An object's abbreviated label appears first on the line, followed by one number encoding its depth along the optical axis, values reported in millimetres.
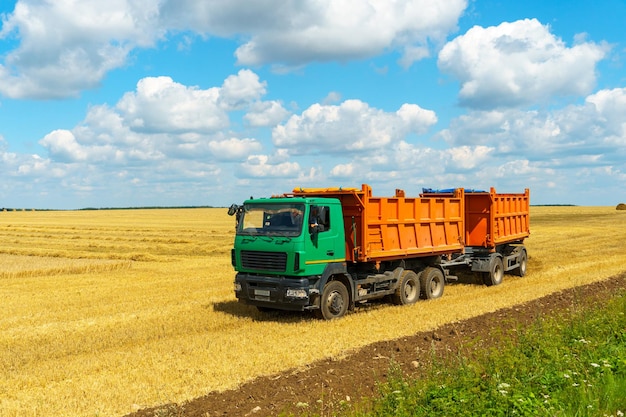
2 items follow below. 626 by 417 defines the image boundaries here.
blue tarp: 18545
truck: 12688
